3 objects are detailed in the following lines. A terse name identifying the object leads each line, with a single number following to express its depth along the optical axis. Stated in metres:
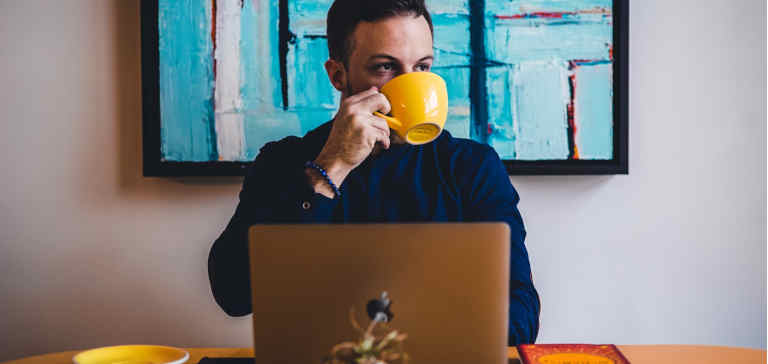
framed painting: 1.55
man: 1.08
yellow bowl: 0.85
